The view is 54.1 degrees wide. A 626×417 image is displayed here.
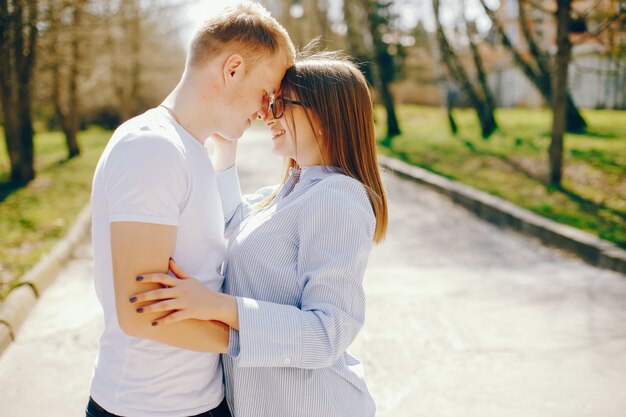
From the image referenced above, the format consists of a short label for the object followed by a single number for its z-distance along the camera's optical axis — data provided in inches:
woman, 60.9
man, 57.6
